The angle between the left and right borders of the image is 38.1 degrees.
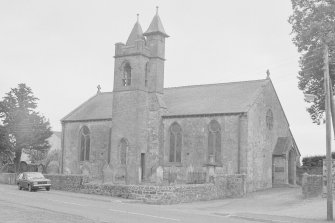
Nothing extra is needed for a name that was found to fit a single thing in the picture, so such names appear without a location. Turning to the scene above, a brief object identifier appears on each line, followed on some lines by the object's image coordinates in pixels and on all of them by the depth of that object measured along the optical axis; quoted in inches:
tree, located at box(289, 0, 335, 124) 1322.6
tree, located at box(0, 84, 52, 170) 2043.6
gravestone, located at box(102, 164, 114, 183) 1489.9
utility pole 818.8
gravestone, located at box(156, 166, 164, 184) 1457.9
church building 1562.5
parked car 1374.3
